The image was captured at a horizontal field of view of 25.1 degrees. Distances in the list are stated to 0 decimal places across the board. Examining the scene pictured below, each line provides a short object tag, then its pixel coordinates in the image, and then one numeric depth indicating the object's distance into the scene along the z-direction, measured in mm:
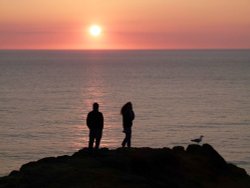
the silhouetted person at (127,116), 25188
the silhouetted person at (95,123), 24188
